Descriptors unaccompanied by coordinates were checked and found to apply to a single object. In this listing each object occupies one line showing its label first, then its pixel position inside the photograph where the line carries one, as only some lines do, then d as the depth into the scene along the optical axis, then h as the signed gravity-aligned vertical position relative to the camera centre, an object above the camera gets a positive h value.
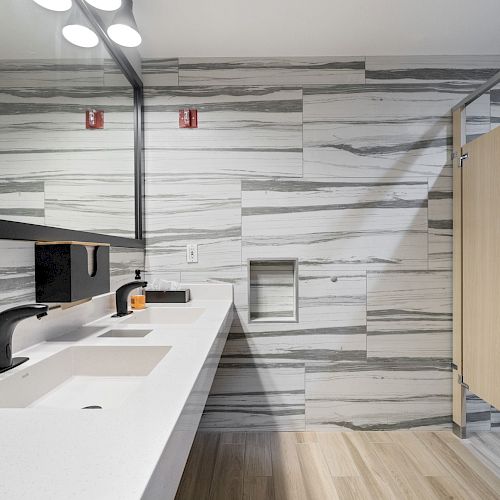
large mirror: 1.23 +0.42
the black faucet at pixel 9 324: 1.04 -0.21
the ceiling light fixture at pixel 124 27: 1.87 +0.96
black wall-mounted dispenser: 1.36 -0.10
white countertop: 0.52 -0.31
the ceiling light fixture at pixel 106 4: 1.73 +0.98
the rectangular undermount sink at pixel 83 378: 1.07 -0.39
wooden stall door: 2.13 -0.13
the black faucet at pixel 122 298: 1.93 -0.27
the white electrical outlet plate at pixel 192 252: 2.64 -0.07
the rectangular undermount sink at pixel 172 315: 2.12 -0.38
